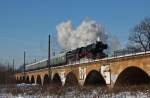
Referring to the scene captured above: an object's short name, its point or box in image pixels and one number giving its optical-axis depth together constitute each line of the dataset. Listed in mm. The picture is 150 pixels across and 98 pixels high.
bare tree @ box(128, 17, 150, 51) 72038
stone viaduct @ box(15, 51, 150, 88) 33719
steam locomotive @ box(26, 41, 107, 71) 50906
